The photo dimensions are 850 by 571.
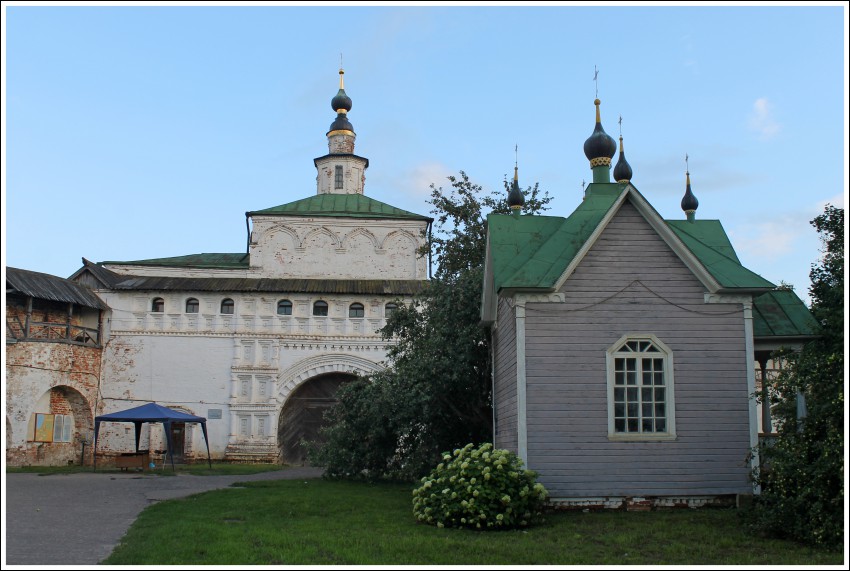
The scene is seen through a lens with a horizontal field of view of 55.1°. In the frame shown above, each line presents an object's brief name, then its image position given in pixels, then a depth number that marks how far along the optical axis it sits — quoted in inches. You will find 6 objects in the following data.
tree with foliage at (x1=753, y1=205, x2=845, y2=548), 354.0
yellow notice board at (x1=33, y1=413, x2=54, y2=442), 1077.1
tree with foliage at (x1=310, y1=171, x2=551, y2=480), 685.3
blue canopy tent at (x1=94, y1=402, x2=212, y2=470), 895.1
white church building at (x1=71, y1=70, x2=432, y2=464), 1199.6
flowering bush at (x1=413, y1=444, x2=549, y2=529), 428.8
